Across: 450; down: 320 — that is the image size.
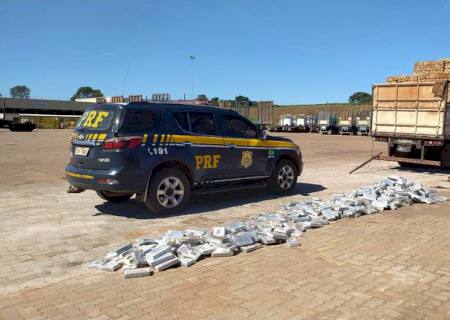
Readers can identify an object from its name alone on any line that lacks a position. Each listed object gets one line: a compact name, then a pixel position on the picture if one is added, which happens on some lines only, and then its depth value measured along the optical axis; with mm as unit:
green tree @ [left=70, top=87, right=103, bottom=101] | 166750
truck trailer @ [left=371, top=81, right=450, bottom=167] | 13445
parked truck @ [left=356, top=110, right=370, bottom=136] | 47281
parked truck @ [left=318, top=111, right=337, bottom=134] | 51438
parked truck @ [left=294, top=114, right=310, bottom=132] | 54938
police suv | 7438
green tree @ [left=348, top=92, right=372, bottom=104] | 147875
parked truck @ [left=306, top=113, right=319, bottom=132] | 54406
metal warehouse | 90369
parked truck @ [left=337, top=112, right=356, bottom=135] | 49375
